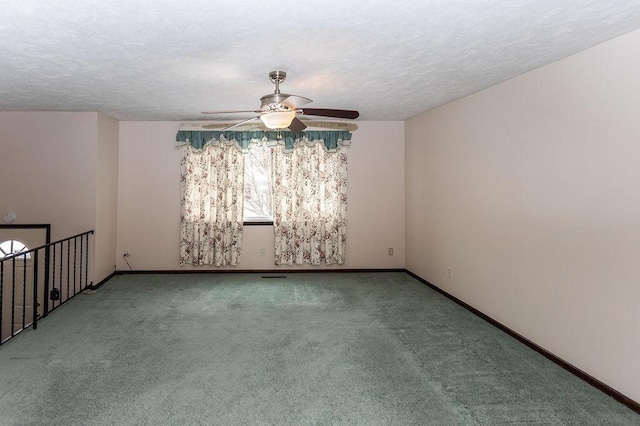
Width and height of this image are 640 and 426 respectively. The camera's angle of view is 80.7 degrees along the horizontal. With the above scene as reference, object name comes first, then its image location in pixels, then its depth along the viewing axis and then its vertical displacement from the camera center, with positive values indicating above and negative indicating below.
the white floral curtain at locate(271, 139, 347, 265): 5.87 +0.26
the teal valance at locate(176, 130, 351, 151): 5.77 +1.27
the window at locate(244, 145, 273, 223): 5.94 +0.55
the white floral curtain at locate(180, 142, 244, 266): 5.79 +0.34
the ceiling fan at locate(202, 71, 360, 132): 3.00 +0.90
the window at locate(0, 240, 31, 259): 5.04 -0.39
